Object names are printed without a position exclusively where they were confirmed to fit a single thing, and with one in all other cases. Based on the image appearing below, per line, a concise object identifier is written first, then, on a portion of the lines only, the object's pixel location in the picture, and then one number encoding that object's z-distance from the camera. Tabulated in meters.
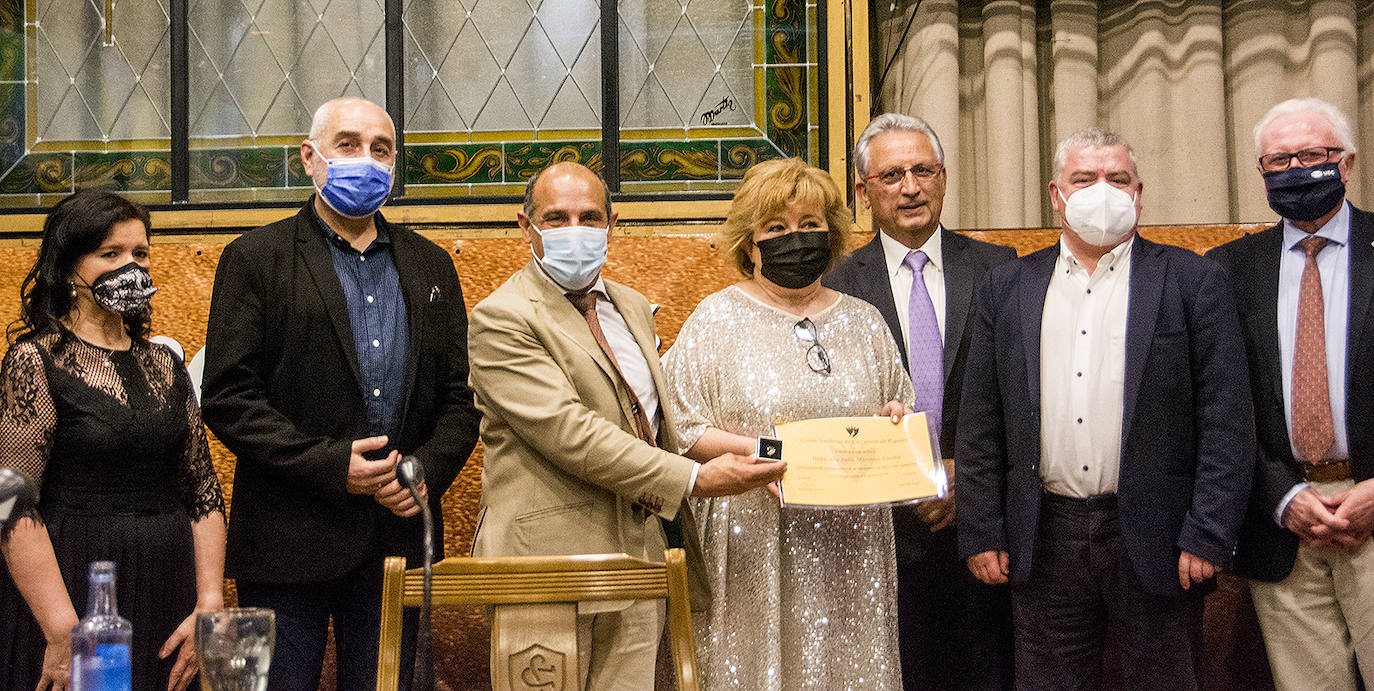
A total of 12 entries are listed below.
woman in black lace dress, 2.43
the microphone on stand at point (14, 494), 1.37
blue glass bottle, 1.57
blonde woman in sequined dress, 2.54
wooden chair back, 1.97
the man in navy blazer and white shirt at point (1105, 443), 2.56
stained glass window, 4.45
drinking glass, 1.57
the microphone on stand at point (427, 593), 1.48
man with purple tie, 2.91
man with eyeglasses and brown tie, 2.62
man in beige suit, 2.37
